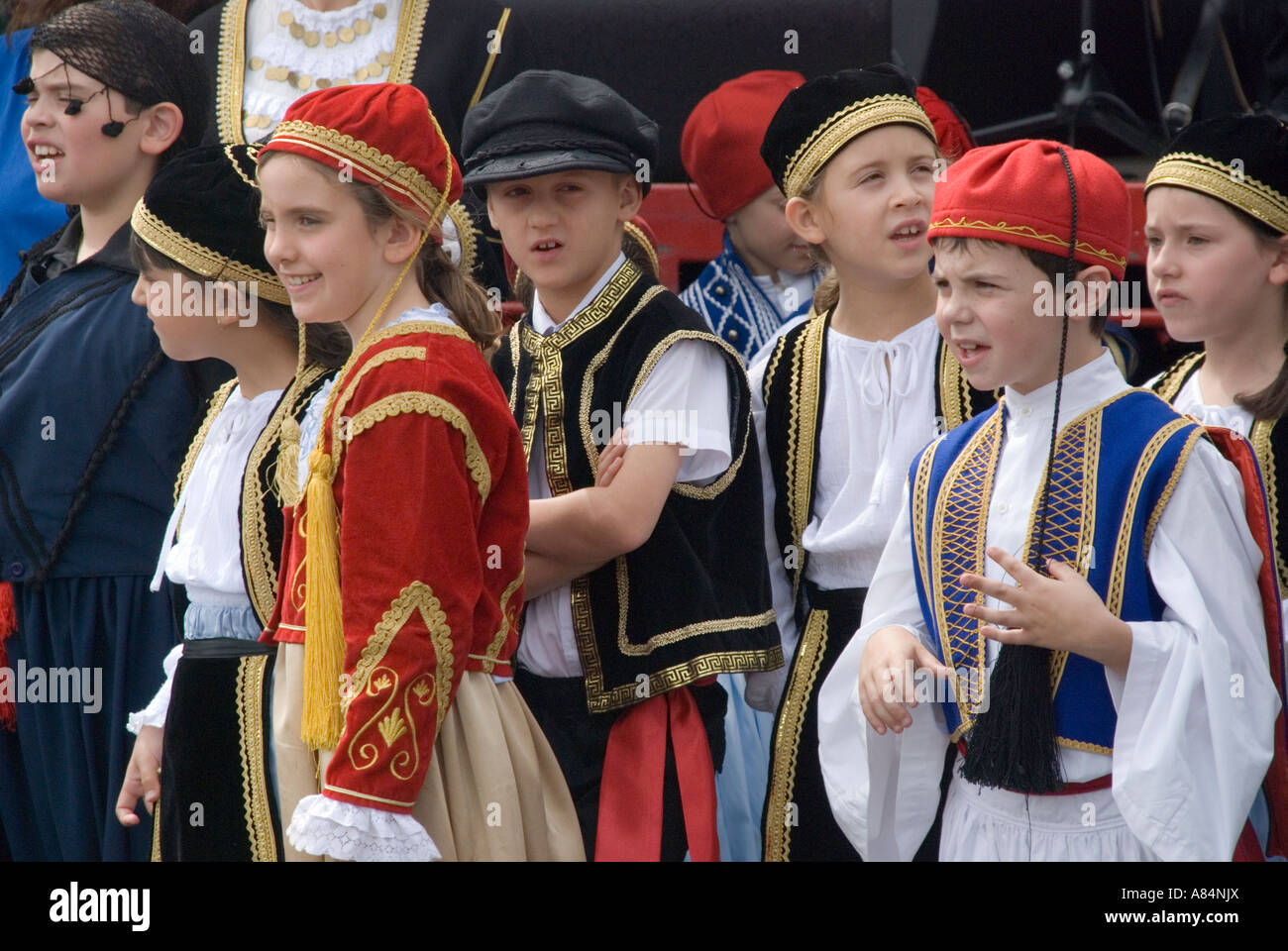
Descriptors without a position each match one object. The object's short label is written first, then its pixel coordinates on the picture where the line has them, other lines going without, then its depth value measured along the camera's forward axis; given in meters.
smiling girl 4.34
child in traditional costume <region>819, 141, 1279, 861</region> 4.35
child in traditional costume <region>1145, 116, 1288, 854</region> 5.71
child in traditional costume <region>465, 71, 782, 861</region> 5.48
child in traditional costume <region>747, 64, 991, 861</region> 5.76
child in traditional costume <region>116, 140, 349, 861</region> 5.00
